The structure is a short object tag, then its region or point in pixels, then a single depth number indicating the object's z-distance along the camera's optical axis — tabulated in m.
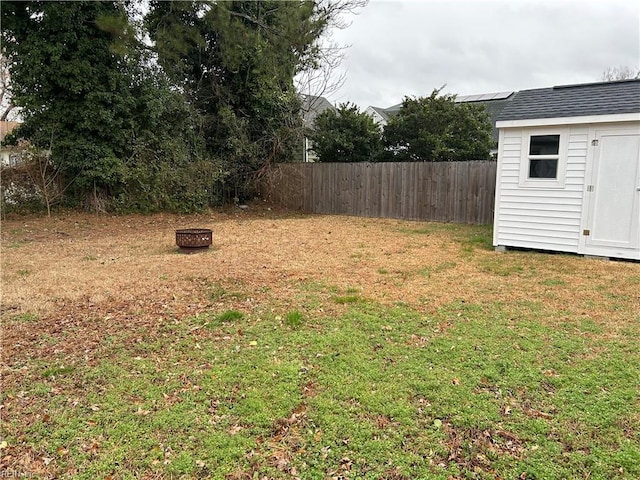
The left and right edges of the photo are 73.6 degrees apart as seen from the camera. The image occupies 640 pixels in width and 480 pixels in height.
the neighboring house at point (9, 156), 9.98
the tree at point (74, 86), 8.97
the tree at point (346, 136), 13.54
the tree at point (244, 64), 10.02
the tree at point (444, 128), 13.02
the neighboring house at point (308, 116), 13.01
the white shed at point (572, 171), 5.99
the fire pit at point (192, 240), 6.68
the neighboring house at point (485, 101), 19.89
